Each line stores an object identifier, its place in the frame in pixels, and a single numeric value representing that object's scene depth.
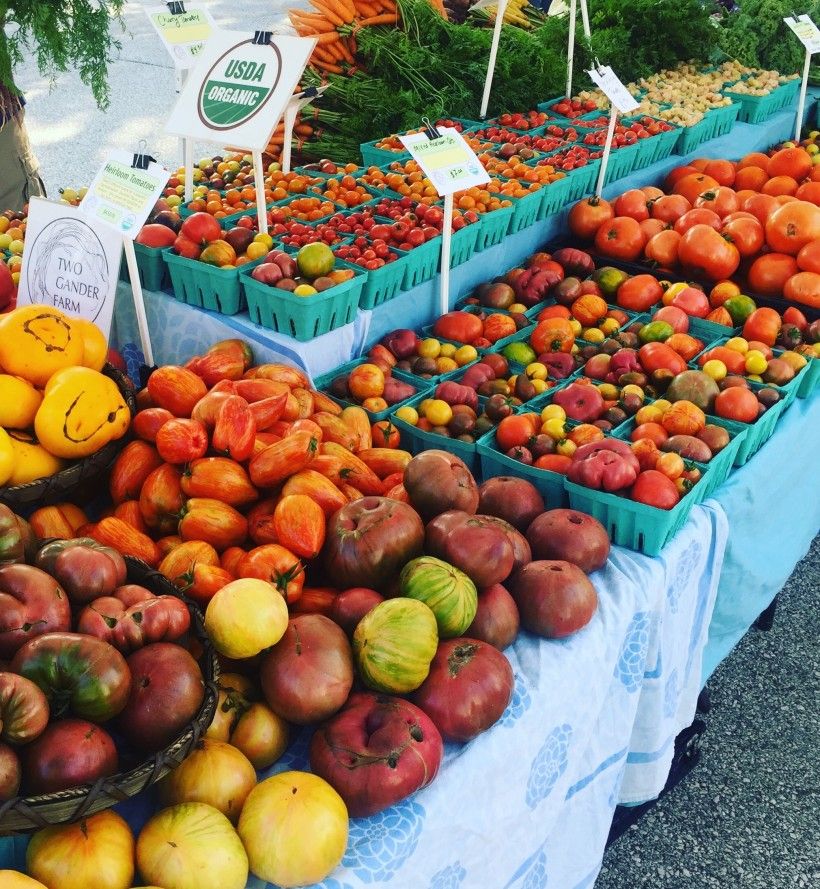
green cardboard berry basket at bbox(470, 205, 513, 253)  2.79
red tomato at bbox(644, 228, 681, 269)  3.00
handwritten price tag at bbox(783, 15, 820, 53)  3.79
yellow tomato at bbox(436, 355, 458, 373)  2.40
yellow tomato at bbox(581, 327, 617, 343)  2.58
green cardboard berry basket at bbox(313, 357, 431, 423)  2.12
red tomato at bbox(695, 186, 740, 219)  3.24
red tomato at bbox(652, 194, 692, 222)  3.21
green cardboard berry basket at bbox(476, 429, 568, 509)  1.89
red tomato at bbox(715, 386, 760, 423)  2.14
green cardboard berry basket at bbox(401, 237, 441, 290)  2.50
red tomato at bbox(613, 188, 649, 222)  3.23
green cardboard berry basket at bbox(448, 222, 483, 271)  2.66
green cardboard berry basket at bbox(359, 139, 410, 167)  3.40
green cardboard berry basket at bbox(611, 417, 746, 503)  1.92
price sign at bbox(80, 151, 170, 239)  1.92
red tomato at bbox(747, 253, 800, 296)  2.86
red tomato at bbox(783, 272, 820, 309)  2.74
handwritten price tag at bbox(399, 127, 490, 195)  2.24
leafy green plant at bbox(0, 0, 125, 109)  2.62
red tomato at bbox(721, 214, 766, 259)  2.97
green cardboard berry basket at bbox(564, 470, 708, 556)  1.75
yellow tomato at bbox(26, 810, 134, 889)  1.01
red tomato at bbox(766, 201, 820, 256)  2.90
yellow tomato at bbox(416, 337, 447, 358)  2.45
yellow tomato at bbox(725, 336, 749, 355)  2.44
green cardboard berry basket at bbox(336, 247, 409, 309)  2.36
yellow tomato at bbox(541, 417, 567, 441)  2.04
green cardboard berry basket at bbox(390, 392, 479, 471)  2.02
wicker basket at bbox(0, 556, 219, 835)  0.96
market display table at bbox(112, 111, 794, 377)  2.26
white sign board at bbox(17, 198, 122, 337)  2.03
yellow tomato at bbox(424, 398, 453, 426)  2.12
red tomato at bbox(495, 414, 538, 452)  2.01
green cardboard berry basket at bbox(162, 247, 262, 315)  2.29
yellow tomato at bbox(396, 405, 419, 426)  2.12
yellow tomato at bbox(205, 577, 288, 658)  1.27
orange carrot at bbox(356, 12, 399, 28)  4.37
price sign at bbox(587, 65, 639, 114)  2.90
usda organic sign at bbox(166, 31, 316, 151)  2.19
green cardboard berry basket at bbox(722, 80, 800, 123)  4.34
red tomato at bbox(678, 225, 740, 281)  2.88
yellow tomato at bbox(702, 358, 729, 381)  2.30
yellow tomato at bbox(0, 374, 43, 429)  1.66
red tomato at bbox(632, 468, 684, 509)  1.77
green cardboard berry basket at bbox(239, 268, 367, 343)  2.16
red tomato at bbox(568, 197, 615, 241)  3.19
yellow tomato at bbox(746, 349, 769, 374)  2.35
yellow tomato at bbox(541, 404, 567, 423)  2.11
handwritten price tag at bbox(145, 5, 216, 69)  2.60
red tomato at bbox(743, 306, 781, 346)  2.56
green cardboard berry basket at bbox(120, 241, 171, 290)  2.41
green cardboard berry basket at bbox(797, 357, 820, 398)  2.44
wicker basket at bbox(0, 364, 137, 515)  1.55
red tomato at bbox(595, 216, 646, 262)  3.07
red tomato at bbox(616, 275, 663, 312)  2.78
